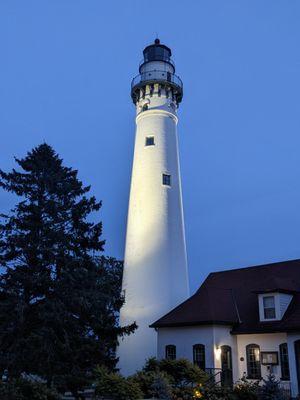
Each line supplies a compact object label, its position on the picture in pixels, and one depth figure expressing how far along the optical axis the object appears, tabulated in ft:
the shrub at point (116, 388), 47.62
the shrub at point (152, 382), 49.55
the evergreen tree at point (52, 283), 57.41
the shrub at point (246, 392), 51.54
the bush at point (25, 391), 42.50
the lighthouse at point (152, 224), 78.54
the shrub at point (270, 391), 47.73
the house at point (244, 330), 64.03
